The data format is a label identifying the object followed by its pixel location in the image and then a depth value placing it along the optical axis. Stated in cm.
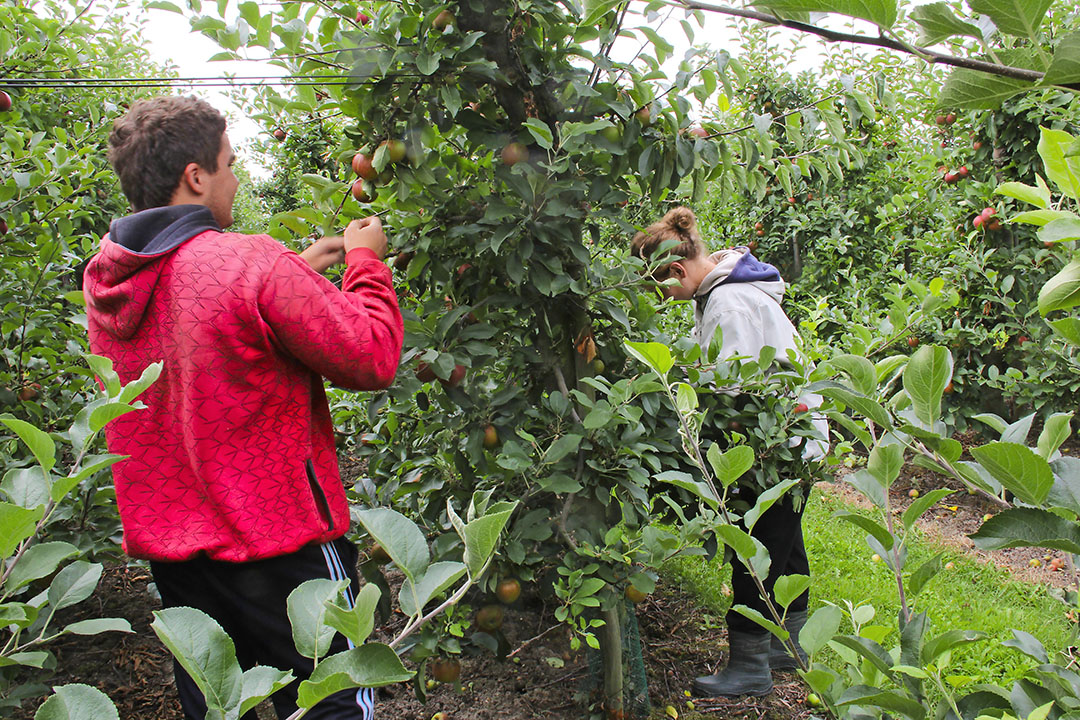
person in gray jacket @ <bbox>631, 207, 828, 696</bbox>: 250
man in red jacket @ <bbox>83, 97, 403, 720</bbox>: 133
